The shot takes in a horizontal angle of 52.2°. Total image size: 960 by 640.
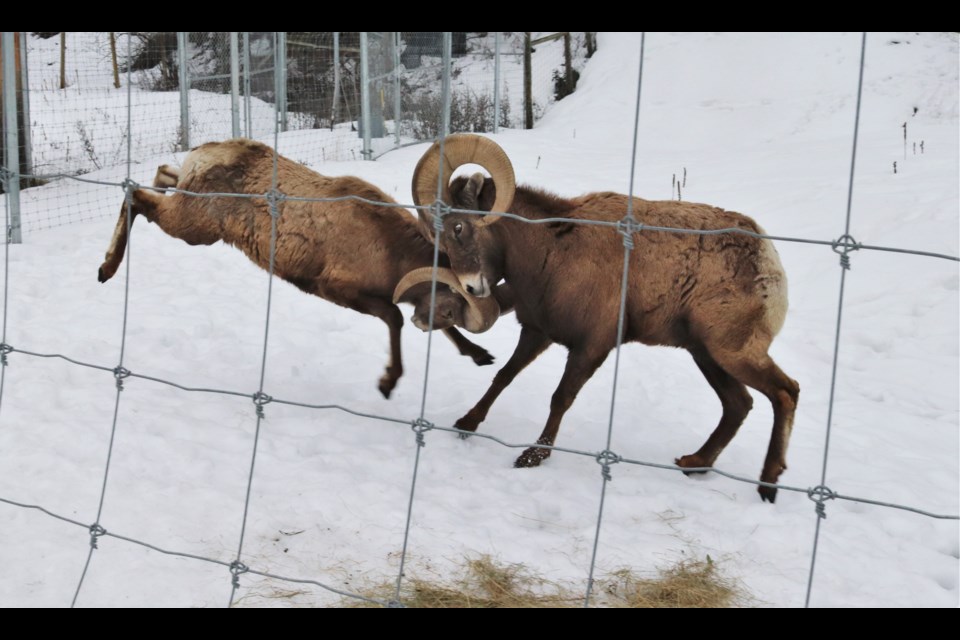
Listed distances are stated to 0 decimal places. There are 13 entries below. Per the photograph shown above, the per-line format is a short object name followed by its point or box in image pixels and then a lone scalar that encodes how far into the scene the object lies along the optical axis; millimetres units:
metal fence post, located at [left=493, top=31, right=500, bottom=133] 14891
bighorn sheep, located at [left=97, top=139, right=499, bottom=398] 5551
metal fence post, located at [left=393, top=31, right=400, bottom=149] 12970
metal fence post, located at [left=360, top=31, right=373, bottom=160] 11812
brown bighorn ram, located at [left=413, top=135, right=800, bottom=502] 4707
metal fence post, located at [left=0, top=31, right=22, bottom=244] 7570
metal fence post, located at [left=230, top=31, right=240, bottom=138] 10290
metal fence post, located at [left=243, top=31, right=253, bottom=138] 9519
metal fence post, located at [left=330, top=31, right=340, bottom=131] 12883
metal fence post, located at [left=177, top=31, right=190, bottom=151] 10220
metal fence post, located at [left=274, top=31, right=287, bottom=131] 11155
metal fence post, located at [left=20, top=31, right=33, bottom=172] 8875
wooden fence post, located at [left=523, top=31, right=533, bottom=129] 16703
